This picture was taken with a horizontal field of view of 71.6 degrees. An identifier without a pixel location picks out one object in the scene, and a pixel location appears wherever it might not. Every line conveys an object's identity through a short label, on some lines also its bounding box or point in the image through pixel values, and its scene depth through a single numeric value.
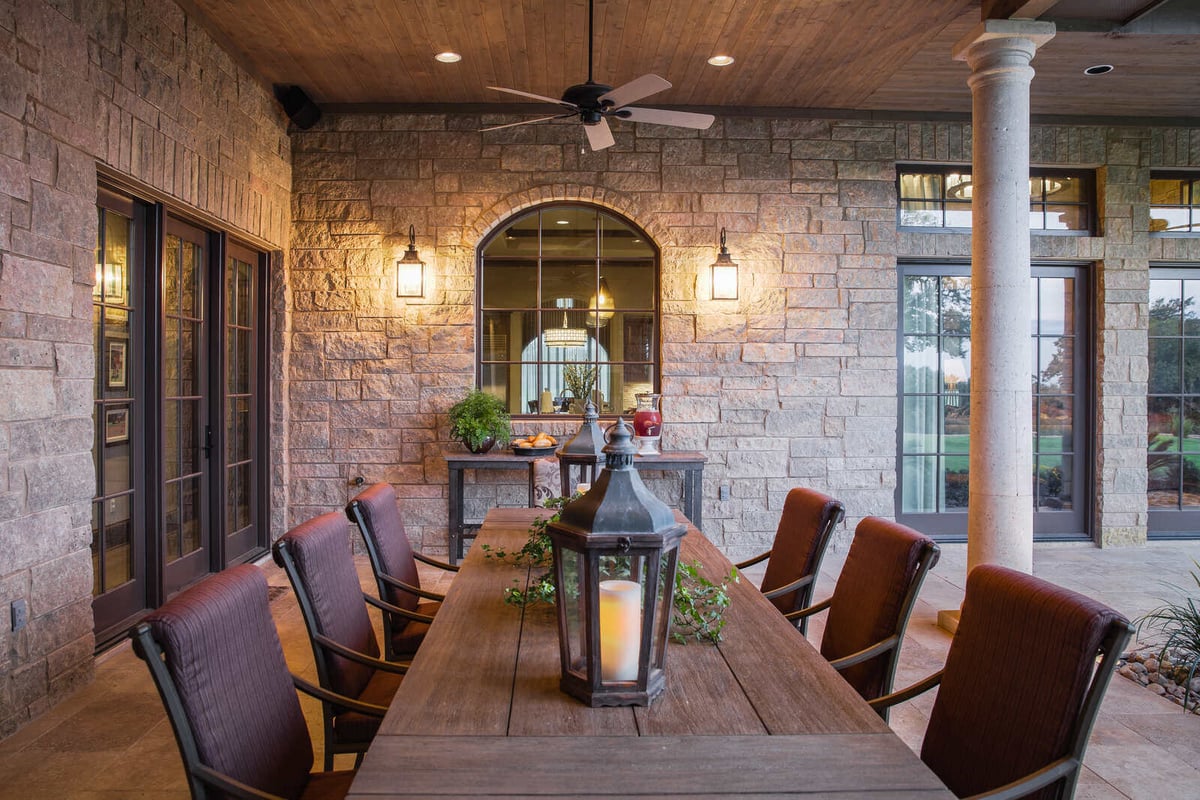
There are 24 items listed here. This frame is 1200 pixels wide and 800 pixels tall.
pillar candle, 1.33
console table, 5.00
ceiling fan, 3.36
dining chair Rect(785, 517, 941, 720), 2.02
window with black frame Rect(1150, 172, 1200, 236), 5.96
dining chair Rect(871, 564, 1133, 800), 1.35
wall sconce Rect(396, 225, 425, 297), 5.36
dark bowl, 5.16
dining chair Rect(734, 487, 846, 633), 2.50
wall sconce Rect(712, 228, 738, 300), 5.43
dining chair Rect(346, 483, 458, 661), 2.51
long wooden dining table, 1.13
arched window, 5.64
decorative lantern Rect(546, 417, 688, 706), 1.30
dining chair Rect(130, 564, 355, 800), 1.31
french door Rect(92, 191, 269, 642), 3.61
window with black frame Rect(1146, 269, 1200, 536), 6.02
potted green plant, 5.12
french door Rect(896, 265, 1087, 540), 5.88
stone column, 3.73
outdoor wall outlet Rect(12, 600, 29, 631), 2.76
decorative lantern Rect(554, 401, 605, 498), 2.35
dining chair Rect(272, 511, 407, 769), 1.92
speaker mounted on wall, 5.14
